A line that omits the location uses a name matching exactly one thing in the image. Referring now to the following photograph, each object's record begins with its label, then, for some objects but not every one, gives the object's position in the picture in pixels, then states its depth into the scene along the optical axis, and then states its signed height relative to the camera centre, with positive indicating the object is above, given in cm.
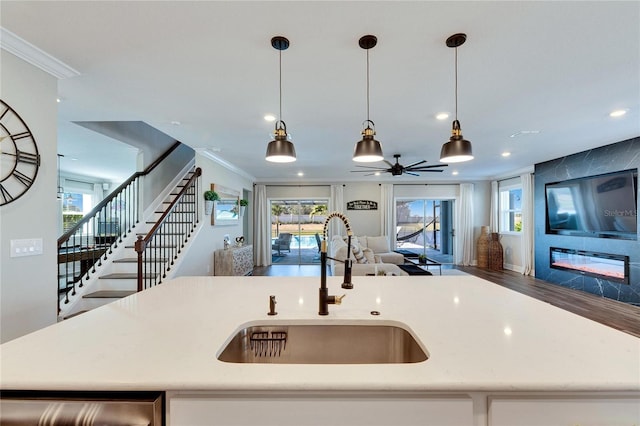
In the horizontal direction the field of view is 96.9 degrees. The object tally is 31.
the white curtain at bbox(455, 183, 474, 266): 812 -17
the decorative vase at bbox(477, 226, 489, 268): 763 -76
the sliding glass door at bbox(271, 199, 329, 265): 854 -14
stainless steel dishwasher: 80 -54
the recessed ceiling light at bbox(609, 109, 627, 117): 305 +118
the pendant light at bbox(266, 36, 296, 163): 191 +50
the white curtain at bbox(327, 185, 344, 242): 829 +51
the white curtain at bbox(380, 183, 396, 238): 824 +24
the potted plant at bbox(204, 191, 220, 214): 494 +38
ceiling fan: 492 +89
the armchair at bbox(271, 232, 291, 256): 859 -66
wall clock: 180 +43
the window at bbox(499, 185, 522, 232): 734 +31
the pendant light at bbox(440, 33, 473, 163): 181 +48
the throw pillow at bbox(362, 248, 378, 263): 588 -75
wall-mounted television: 427 +24
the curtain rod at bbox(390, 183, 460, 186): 830 +106
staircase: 351 -55
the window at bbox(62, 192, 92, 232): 759 +40
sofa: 409 -70
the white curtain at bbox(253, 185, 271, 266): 826 -28
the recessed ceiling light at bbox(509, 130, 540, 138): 377 +118
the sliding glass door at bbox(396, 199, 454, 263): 851 -15
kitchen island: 80 -45
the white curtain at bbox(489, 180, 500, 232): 790 +36
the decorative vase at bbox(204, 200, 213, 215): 500 +24
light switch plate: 186 -18
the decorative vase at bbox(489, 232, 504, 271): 741 -87
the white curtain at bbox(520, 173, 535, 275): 650 -7
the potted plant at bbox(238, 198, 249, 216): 659 +40
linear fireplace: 443 -76
